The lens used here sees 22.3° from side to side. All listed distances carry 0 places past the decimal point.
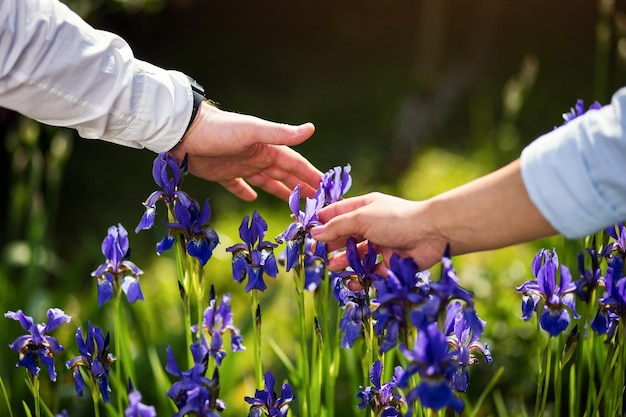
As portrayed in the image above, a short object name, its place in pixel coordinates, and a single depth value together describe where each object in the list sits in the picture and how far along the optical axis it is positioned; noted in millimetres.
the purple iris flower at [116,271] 1831
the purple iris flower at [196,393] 1655
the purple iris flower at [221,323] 1832
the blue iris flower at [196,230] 1806
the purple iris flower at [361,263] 1778
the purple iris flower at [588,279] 1767
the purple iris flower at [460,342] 1754
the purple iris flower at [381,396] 1781
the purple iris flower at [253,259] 1818
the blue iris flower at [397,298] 1658
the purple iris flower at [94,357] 1782
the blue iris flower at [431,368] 1600
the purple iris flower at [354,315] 1800
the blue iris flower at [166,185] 1825
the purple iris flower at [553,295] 1755
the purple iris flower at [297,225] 1813
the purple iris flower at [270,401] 1773
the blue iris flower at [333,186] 1871
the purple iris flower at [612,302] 1792
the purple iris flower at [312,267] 1897
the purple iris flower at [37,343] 1793
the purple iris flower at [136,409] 1612
